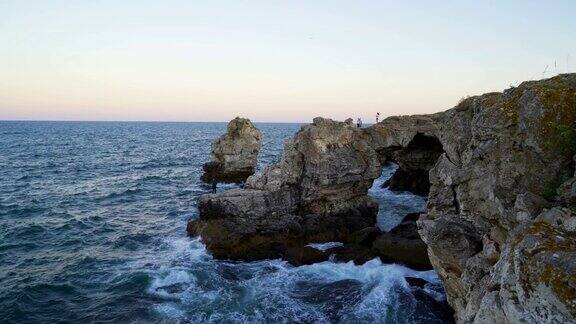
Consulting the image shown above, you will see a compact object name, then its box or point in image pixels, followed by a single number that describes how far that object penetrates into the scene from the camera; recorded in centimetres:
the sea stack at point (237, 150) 5209
